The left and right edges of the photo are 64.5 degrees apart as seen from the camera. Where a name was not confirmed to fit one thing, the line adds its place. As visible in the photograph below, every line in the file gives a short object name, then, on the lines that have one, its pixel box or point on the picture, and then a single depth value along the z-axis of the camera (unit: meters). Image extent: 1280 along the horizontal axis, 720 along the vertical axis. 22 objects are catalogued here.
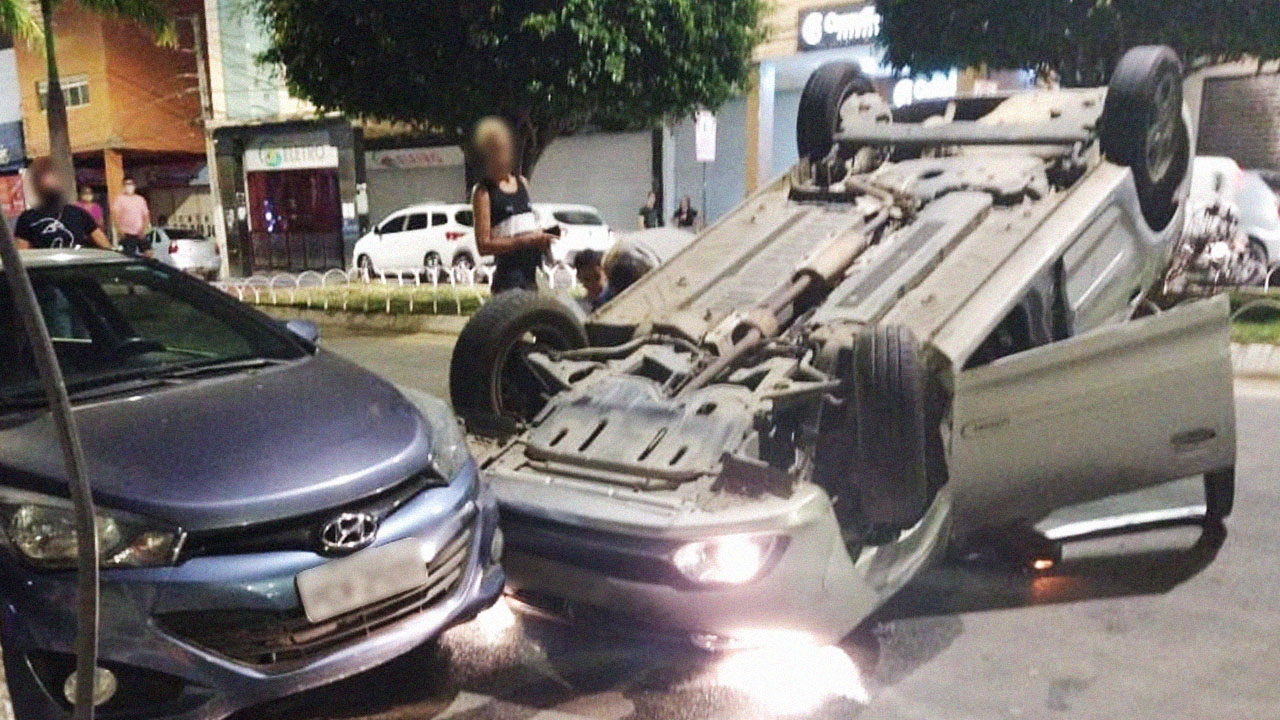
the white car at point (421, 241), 18.38
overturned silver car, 3.07
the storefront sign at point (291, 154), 23.47
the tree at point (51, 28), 11.86
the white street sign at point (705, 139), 12.39
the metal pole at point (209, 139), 23.67
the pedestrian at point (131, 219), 10.01
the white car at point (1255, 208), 10.46
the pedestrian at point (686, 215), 17.84
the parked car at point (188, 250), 20.03
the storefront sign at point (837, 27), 16.36
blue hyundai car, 2.52
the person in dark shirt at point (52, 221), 6.50
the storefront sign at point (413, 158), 22.42
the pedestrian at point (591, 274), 5.43
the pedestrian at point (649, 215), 18.48
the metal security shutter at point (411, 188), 22.70
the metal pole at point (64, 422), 1.69
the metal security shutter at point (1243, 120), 14.42
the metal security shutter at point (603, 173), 20.23
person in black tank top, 5.29
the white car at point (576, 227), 16.61
